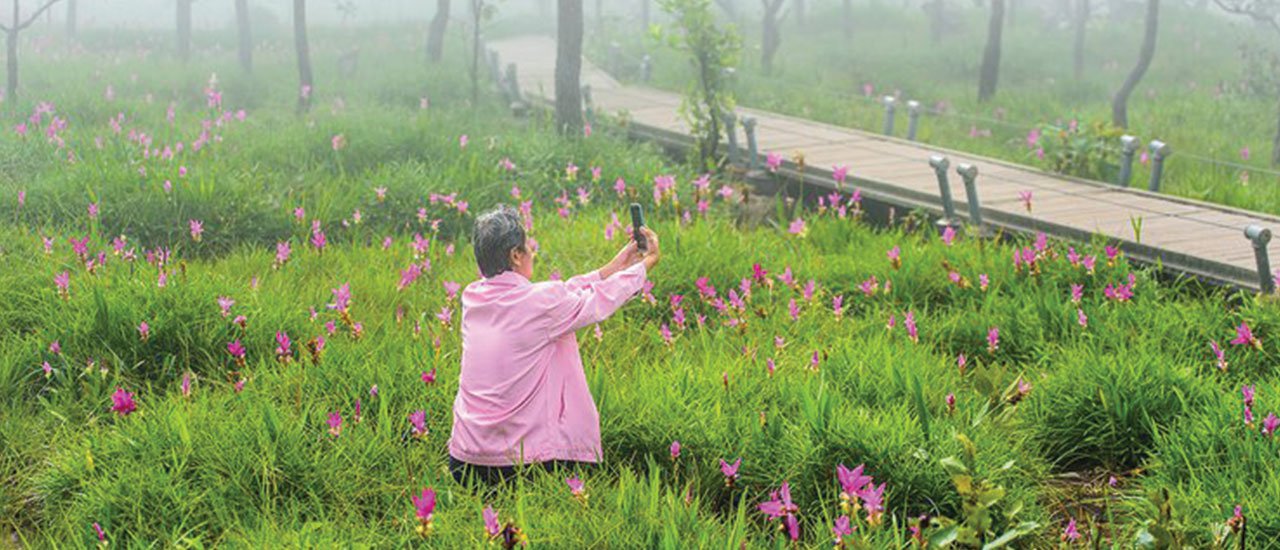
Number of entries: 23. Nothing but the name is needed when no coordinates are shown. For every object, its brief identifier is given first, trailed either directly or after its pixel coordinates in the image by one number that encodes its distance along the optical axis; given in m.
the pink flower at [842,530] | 3.83
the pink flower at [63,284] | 6.64
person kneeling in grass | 4.79
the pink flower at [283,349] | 5.46
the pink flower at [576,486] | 4.32
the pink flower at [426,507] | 3.82
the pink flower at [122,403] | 4.87
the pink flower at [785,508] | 3.93
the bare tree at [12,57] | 14.01
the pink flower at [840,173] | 9.37
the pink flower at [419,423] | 4.96
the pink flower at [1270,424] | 4.83
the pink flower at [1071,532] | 4.15
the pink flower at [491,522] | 3.83
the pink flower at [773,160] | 10.06
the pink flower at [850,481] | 3.94
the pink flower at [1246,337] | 5.99
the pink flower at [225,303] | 6.09
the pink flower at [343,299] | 6.04
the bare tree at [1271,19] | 14.22
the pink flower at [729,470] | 4.48
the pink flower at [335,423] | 4.95
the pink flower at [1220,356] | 5.83
